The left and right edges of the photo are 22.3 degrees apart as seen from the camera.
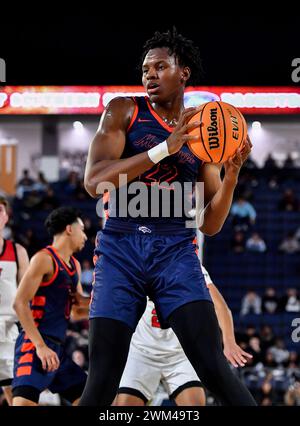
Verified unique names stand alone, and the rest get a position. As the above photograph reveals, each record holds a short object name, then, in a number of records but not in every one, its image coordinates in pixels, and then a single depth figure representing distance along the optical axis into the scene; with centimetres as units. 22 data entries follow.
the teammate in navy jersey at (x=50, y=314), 504
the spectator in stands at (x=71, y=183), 1791
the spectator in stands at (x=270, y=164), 1841
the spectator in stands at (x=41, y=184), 1850
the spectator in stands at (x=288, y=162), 1926
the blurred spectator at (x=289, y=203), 1670
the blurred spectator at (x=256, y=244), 1554
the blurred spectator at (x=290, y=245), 1567
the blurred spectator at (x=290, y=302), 1340
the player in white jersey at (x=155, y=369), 478
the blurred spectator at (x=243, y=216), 1605
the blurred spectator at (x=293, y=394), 893
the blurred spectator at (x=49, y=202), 1691
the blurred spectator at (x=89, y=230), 1505
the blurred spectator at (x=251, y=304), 1359
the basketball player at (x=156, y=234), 321
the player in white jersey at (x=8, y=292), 571
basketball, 343
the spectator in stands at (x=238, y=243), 1560
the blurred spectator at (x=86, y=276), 1411
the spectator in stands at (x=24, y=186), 1851
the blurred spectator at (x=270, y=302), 1350
